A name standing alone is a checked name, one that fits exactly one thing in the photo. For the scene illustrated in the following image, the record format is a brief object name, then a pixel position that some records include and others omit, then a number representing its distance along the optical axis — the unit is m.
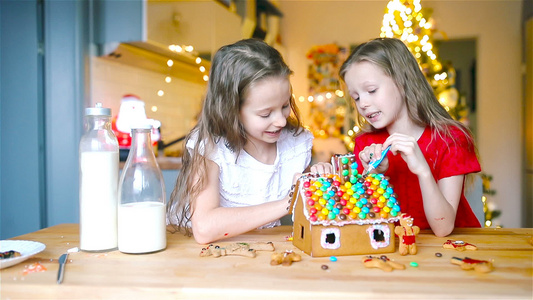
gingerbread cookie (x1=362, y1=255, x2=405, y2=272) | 0.82
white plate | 0.86
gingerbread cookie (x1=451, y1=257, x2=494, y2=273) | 0.80
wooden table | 0.72
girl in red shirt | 1.32
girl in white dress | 1.11
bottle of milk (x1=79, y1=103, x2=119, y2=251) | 0.96
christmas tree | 2.59
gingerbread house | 0.92
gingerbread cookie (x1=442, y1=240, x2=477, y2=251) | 0.97
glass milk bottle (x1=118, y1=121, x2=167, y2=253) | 0.95
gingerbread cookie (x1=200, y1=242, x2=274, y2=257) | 0.93
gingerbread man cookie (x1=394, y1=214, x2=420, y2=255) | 0.93
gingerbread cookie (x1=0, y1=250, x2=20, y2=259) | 0.88
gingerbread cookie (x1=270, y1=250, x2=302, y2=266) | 0.87
